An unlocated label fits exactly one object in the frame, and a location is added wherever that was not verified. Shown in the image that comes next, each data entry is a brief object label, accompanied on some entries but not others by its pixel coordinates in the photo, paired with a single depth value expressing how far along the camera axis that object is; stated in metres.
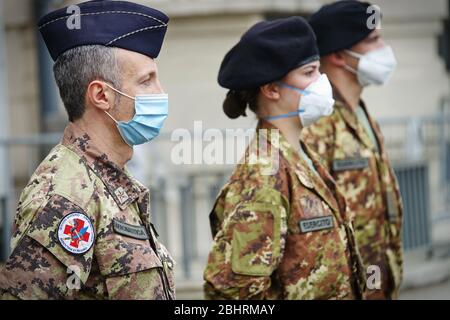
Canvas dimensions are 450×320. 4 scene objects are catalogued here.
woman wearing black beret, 7.29
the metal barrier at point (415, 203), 16.02
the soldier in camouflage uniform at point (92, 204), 5.35
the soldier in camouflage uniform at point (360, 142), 9.16
